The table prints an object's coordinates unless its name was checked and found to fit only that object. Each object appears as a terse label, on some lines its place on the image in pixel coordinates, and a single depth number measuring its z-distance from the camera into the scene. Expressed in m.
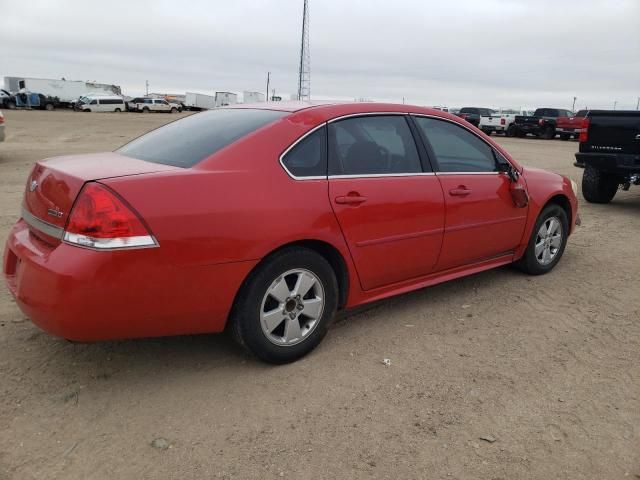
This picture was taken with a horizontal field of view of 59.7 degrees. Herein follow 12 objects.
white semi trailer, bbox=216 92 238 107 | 64.50
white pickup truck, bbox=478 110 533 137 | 31.03
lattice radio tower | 58.38
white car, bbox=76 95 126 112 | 49.75
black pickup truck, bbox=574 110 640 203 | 7.89
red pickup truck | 28.18
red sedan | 2.60
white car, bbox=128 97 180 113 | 55.91
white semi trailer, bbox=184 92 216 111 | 65.88
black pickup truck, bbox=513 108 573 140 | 29.20
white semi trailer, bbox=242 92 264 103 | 65.84
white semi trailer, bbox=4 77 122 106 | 55.06
